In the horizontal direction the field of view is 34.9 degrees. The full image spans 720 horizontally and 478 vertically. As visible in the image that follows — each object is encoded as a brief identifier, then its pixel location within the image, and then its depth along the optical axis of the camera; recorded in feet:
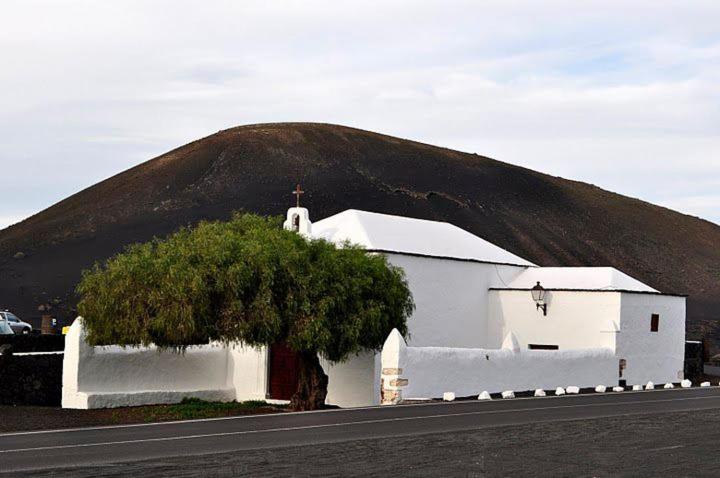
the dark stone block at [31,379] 100.94
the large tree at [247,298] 89.51
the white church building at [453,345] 95.30
